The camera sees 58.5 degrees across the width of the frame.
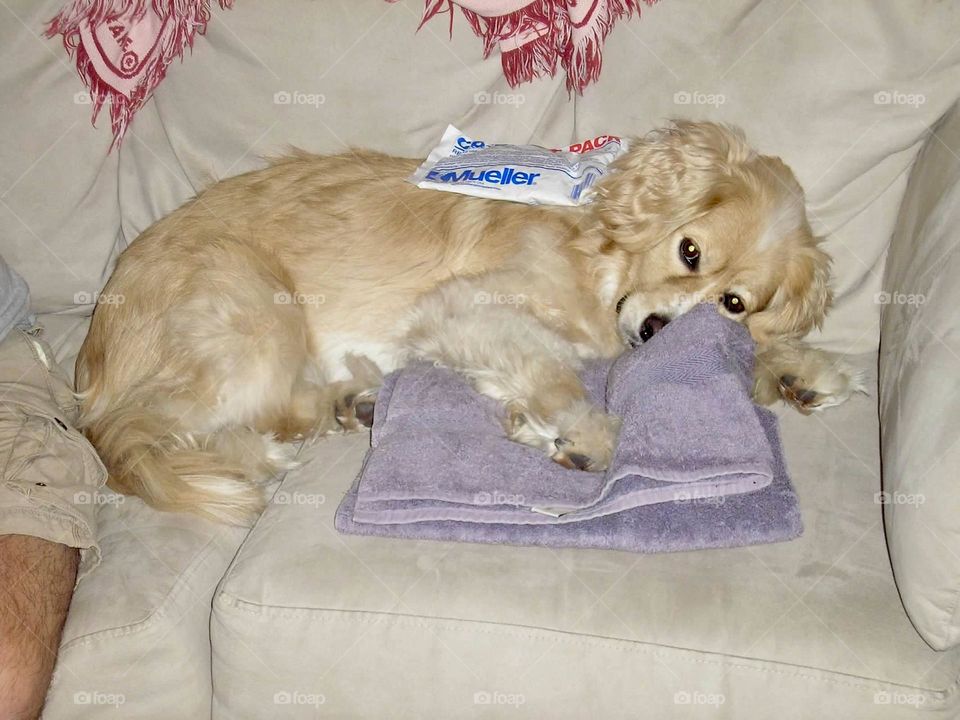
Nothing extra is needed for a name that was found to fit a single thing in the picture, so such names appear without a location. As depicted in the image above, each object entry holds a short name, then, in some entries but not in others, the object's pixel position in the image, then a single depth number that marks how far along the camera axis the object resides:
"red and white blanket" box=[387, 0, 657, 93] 2.52
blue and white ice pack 2.46
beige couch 1.73
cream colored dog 2.33
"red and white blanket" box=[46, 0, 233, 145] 2.67
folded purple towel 1.88
